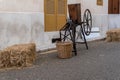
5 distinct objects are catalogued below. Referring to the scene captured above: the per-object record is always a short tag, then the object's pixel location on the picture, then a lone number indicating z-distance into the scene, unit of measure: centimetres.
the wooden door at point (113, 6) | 930
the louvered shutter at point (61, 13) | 692
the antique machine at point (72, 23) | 607
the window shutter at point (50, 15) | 653
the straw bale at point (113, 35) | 833
